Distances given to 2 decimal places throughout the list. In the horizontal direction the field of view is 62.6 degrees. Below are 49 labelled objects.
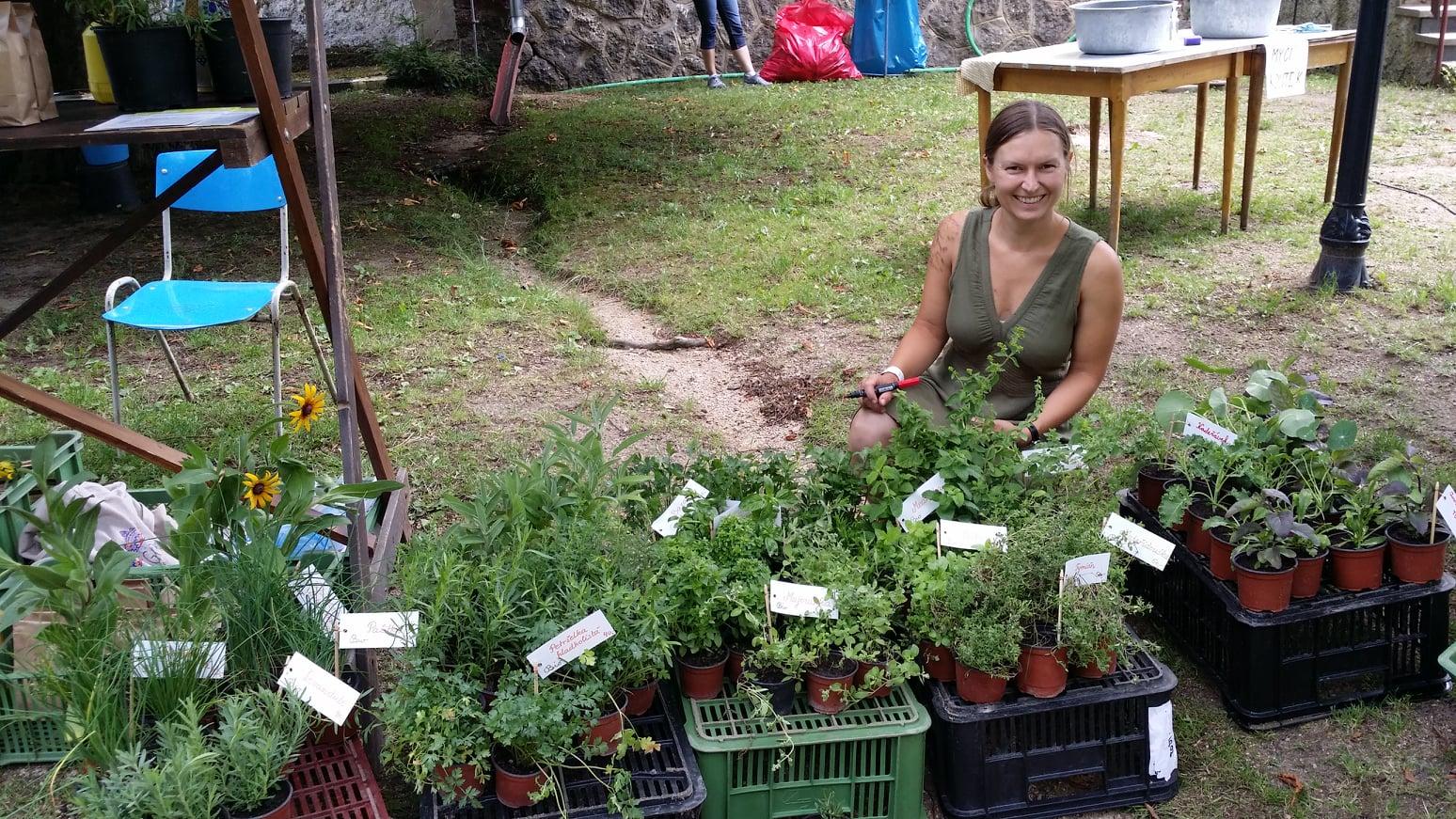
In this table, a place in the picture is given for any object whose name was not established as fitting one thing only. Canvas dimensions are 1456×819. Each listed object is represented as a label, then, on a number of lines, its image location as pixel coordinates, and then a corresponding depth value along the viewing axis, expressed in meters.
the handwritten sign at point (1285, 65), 5.64
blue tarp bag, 10.51
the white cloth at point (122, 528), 2.71
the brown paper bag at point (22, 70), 2.57
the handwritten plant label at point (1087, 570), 2.34
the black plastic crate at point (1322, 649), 2.57
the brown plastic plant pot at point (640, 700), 2.27
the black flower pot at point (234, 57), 2.78
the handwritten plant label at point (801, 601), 2.32
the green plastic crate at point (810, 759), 2.21
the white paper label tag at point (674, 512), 2.58
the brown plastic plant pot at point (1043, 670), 2.30
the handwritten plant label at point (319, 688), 2.12
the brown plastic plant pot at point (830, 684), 2.28
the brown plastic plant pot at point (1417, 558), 2.57
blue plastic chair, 3.78
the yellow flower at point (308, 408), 2.59
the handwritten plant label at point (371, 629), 2.19
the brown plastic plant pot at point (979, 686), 2.31
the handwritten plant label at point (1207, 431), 2.78
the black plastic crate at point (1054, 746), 2.33
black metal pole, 4.82
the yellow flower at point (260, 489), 2.40
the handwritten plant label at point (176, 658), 2.10
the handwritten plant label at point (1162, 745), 2.39
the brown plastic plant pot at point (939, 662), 2.38
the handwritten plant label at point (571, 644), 2.11
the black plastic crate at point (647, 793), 2.06
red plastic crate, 2.08
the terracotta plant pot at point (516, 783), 2.06
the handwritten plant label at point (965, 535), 2.48
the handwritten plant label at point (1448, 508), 2.52
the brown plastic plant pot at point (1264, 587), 2.50
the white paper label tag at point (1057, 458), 2.60
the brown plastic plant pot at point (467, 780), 2.06
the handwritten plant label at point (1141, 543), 2.53
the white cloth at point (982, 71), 5.53
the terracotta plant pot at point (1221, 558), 2.64
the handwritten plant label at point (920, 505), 2.60
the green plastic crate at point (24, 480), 2.78
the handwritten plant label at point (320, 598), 2.30
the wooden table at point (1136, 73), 5.15
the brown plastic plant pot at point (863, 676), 2.34
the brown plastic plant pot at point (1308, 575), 2.54
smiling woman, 2.94
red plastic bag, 10.27
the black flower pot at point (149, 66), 2.67
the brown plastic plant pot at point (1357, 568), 2.57
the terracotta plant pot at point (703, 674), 2.31
